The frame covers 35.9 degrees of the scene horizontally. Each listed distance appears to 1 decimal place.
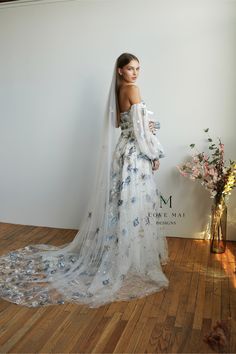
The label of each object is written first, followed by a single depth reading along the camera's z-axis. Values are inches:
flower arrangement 118.0
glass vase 120.6
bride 101.3
